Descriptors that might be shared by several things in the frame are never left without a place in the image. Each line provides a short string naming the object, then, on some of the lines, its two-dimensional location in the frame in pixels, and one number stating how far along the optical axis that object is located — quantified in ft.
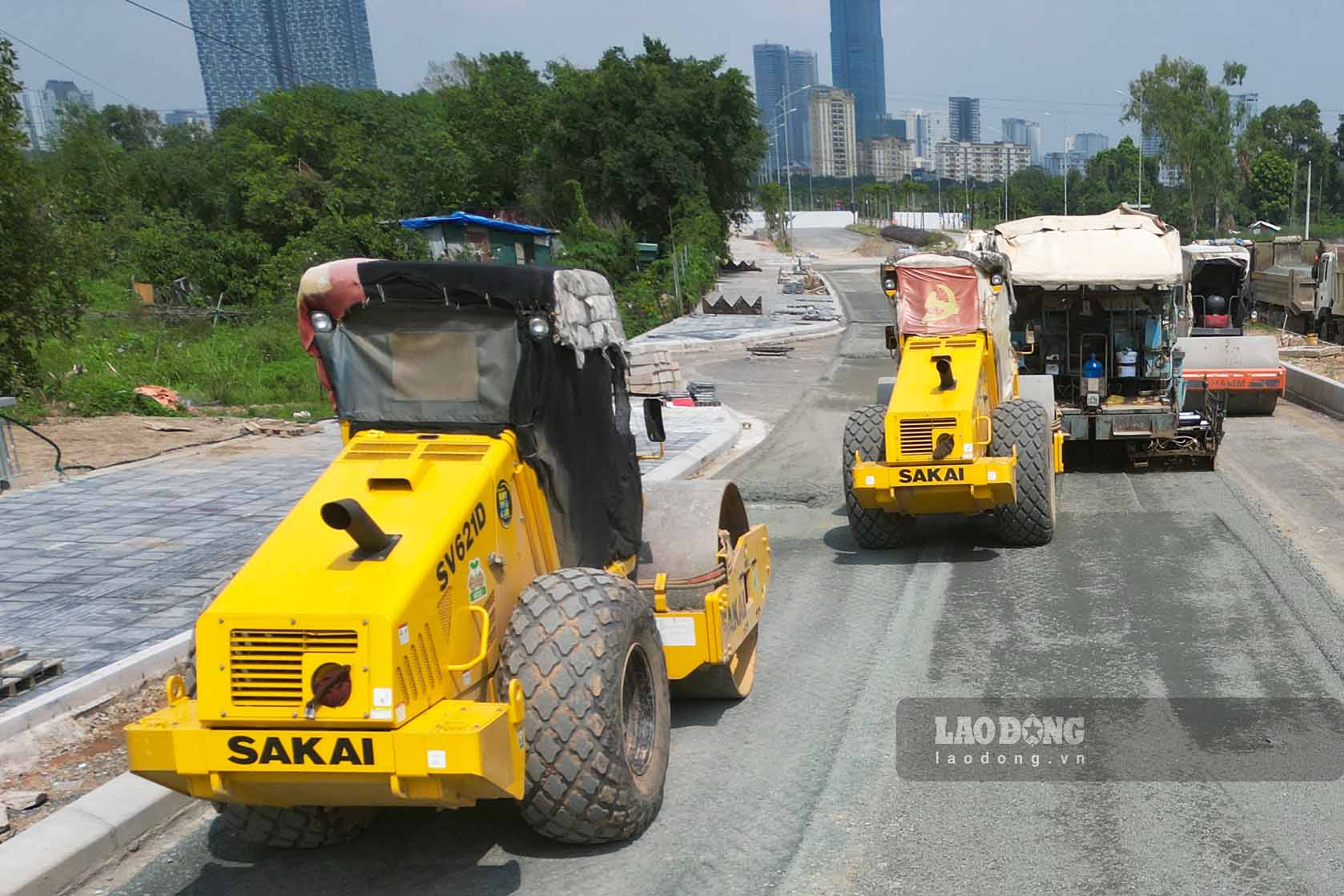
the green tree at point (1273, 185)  277.23
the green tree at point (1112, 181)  305.94
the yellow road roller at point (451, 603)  14.29
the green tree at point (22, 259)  53.57
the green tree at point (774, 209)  310.45
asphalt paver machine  45.19
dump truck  94.84
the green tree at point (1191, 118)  219.82
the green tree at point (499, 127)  209.36
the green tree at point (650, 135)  170.40
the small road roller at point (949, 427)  32.76
